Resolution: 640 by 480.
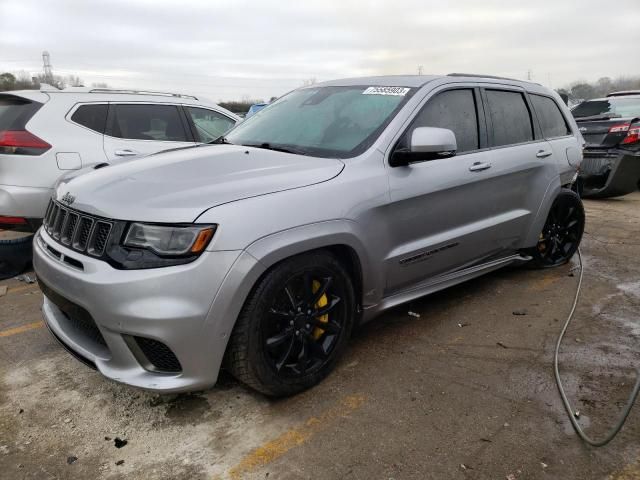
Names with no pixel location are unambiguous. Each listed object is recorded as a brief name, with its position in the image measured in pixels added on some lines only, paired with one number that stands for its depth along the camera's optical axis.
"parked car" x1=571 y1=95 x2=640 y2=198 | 8.07
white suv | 4.61
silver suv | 2.34
